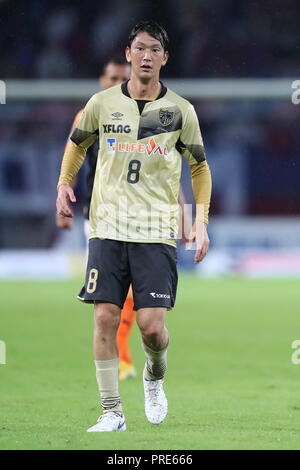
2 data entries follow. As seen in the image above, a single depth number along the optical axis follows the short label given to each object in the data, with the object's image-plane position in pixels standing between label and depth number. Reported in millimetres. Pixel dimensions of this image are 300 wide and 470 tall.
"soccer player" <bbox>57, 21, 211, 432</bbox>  11531
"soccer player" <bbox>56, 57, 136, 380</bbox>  16312
